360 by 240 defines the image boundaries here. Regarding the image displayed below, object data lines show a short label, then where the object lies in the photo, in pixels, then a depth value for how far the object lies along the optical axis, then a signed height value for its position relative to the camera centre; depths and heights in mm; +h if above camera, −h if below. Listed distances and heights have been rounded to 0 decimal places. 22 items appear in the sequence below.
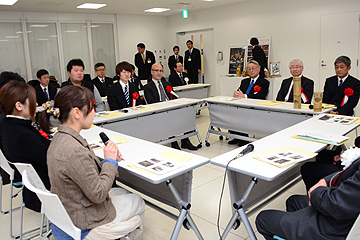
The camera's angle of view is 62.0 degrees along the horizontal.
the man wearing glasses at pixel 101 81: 6391 -106
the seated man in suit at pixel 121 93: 4531 -279
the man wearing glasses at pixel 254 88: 4929 -314
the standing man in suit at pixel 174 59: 10234 +470
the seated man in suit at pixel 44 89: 5504 -205
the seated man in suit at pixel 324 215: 1402 -773
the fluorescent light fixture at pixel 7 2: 6954 +1816
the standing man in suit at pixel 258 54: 8086 +403
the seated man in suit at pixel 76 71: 4172 +75
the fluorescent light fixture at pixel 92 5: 8125 +1939
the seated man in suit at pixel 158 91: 4883 -292
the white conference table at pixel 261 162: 1877 -614
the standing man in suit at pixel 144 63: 10055 +373
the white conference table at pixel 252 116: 3934 -666
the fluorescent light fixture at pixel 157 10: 9606 +2050
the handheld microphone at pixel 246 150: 2121 -575
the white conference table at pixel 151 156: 1871 -613
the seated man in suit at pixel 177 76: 7666 -95
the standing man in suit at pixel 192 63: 10391 +315
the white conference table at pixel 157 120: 3939 -655
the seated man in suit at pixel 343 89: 4125 -326
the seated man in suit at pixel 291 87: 4286 -296
